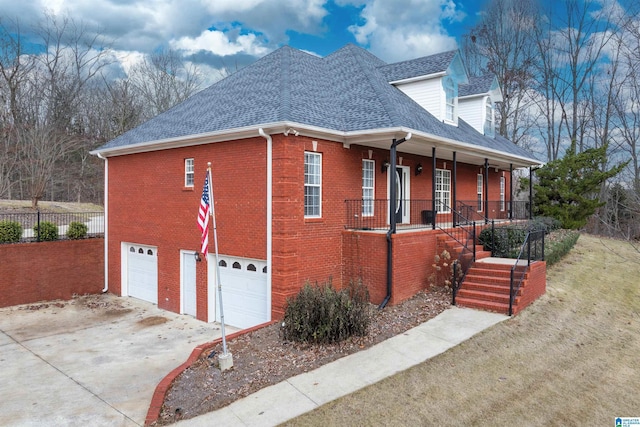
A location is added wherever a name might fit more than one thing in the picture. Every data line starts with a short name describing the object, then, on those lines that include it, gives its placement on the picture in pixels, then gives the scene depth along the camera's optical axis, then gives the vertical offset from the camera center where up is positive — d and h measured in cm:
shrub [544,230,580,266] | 1476 -147
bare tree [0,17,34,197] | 2798 +773
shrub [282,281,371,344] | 867 -231
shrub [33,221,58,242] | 1581 -80
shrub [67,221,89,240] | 1669 -84
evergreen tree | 2155 +100
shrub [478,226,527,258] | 1340 -109
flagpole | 780 -279
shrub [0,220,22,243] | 1497 -76
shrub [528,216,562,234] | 1811 -77
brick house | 1110 +88
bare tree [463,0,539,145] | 3362 +1195
